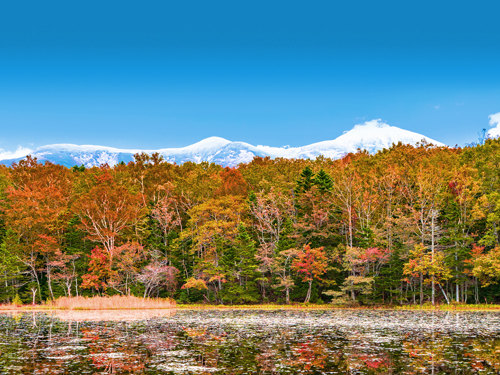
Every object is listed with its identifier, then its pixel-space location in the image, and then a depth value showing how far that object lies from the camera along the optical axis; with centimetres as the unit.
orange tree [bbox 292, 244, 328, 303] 6006
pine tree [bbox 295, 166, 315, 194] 6638
